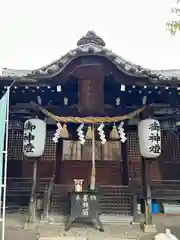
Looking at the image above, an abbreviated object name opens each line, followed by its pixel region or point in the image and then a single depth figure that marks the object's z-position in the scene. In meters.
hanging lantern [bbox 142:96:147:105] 7.17
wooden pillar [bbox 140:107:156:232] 6.59
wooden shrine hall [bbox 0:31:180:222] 6.62
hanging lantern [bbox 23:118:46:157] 6.88
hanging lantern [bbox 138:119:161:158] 6.82
